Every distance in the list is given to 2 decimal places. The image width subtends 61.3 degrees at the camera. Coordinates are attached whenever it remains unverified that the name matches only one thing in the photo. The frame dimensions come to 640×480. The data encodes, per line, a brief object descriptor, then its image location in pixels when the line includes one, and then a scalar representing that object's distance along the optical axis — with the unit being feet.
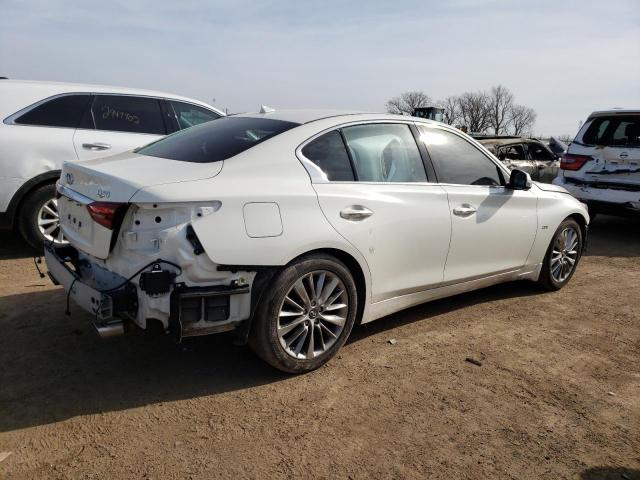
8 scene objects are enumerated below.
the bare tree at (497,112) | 244.38
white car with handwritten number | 17.60
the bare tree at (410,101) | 207.92
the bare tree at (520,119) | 257.14
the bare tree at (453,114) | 215.72
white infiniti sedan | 9.26
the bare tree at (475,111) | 231.87
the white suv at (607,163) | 24.14
